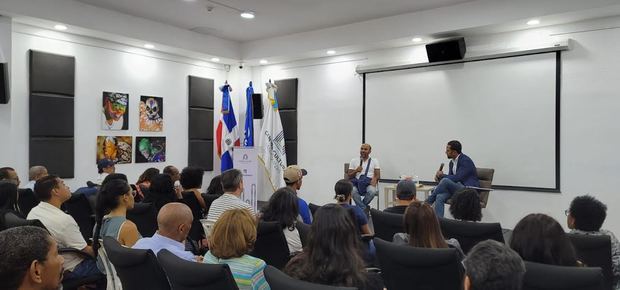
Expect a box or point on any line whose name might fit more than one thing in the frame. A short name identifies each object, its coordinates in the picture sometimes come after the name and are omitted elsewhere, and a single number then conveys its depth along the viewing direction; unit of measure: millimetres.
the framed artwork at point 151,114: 8125
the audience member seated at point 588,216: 2953
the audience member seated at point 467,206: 3551
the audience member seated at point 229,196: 3904
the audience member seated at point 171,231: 2616
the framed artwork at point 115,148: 7516
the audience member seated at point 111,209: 3078
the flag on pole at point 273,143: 9156
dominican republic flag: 9211
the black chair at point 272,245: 3162
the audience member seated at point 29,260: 1448
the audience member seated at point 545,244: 2277
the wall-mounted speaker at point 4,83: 6109
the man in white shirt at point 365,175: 7316
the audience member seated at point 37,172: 5504
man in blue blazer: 6352
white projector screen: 6496
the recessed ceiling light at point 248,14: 7266
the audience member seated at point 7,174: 4913
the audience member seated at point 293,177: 4539
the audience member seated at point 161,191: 4516
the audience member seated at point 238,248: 2184
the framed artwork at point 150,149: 8070
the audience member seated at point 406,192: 4121
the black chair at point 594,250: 2740
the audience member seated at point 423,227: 2627
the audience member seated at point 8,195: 3555
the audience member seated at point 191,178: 4824
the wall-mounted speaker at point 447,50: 7023
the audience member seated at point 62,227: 3100
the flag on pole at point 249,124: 9305
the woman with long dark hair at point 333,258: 1963
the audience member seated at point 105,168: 6297
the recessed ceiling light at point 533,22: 6250
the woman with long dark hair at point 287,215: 3418
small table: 6949
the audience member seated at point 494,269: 1716
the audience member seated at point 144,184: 5164
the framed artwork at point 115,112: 7547
